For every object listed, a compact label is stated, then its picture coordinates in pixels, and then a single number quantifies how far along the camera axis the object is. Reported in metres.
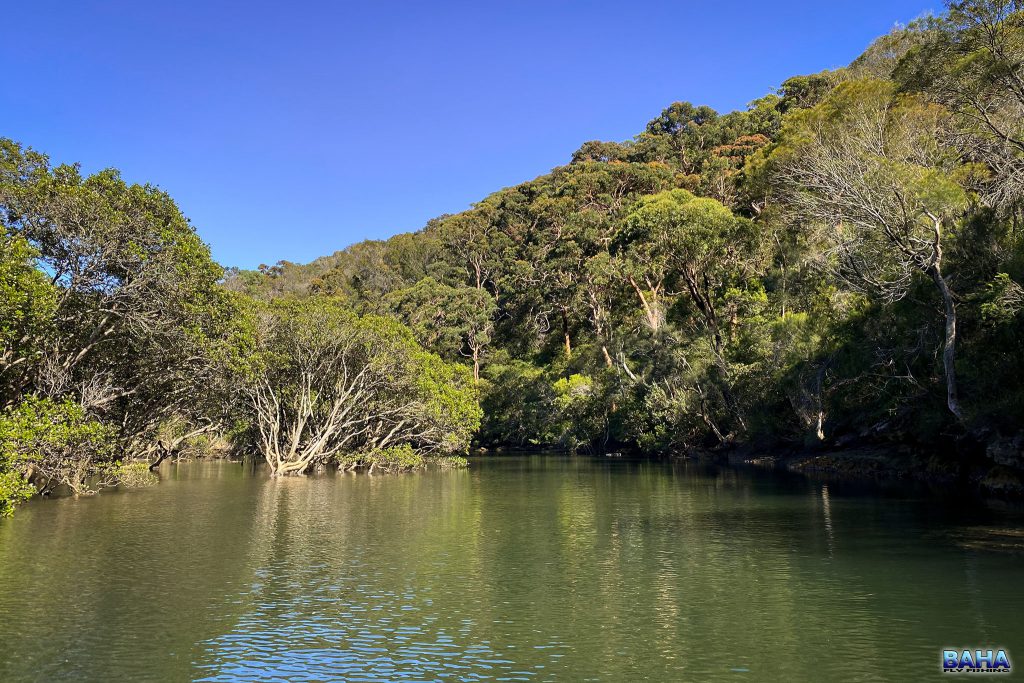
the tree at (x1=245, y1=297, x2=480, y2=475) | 44.69
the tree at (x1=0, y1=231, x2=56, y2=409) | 21.48
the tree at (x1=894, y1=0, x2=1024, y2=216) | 25.88
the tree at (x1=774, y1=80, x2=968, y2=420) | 27.97
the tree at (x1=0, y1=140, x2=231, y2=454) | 24.81
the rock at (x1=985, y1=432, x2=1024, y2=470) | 27.91
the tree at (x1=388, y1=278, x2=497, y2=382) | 82.62
